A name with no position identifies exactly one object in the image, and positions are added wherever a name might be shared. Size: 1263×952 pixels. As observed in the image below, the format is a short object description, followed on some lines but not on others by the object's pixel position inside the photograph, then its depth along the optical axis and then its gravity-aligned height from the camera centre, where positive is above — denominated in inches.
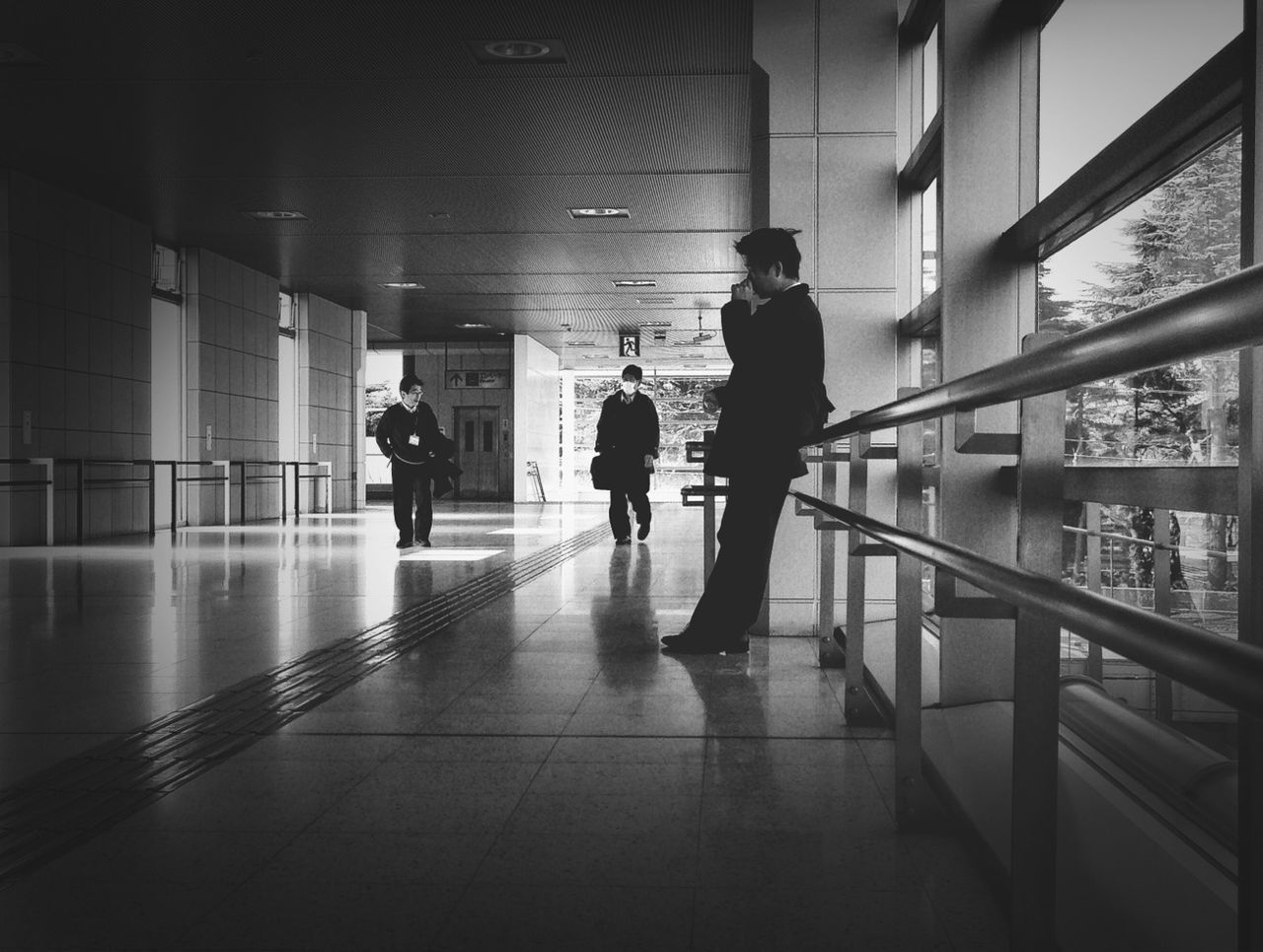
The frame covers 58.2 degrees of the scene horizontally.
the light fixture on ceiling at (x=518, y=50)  313.3 +112.8
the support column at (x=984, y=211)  152.6 +33.4
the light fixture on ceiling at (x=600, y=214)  516.7 +109.8
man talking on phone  168.1 +6.0
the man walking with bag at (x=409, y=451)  440.1 +0.3
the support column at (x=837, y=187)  228.8 +54.0
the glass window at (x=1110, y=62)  97.2 +39.5
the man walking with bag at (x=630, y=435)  451.8 +7.2
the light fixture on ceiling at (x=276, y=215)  515.8 +107.9
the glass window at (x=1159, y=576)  96.0 -12.6
